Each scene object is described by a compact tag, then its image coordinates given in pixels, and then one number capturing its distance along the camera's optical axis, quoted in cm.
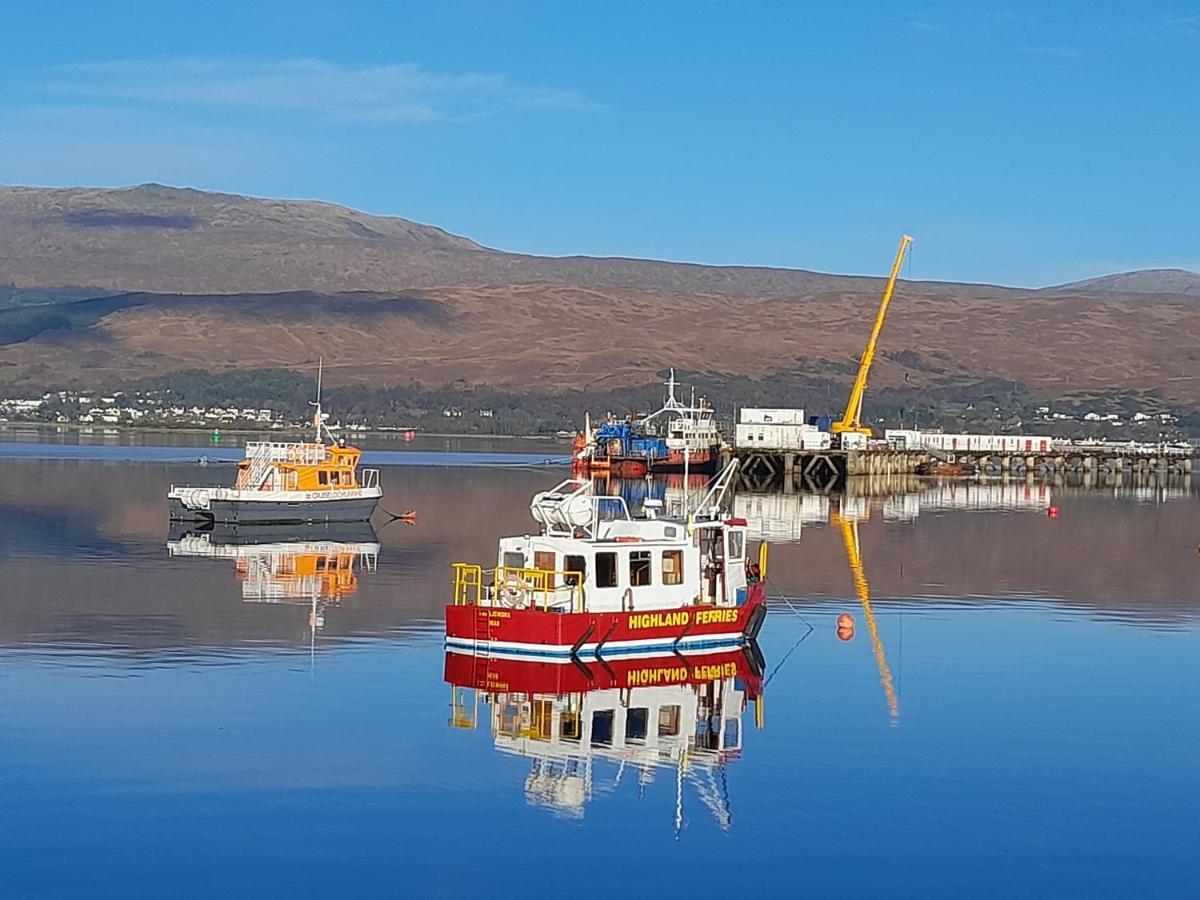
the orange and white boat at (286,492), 6006
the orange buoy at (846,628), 3538
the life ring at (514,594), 3000
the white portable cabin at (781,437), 11275
